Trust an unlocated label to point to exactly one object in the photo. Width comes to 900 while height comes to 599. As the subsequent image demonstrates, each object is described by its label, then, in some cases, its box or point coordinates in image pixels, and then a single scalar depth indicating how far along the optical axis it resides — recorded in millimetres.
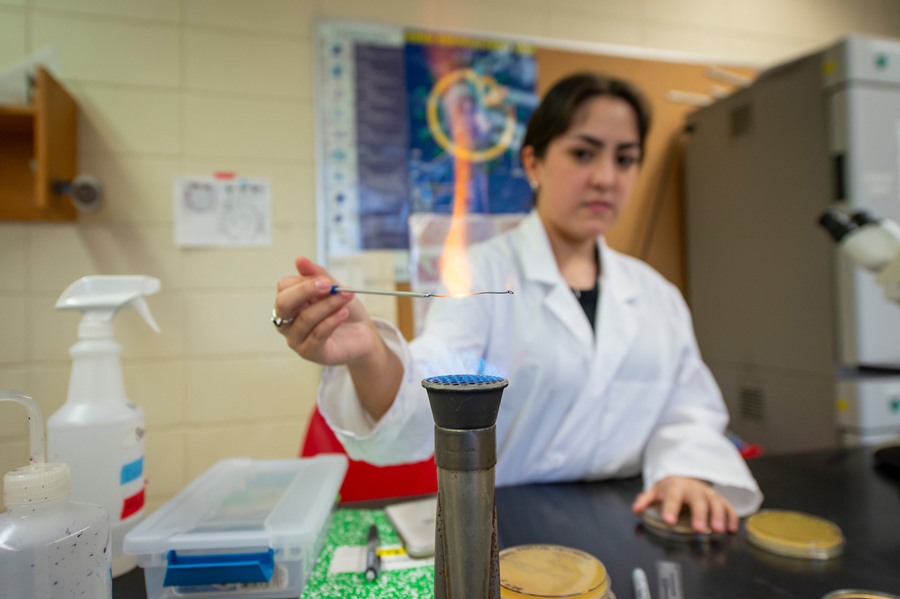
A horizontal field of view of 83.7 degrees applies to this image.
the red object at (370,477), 1045
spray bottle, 512
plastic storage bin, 523
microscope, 1053
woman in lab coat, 1099
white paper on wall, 1549
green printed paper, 558
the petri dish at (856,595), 565
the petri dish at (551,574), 524
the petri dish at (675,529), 729
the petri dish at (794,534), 668
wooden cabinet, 1281
